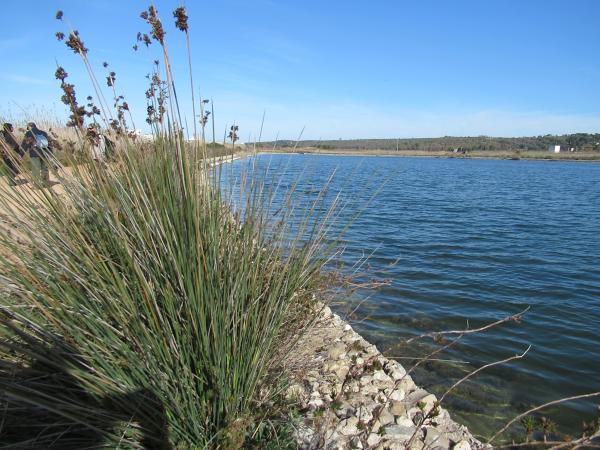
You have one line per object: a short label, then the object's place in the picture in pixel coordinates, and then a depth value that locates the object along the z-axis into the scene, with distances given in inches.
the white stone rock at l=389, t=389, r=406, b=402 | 129.7
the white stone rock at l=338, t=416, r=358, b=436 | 106.7
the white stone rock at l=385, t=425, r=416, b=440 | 110.1
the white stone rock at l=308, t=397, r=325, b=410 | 113.1
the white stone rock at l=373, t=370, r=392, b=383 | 137.3
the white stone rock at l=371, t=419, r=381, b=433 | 109.2
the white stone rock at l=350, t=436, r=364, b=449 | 99.1
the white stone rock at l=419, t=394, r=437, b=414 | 128.9
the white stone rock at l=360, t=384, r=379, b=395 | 126.6
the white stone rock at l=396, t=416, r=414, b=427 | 117.4
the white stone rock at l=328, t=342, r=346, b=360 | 146.0
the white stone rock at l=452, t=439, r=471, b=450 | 110.0
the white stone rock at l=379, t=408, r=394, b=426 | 116.1
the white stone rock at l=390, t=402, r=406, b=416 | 122.6
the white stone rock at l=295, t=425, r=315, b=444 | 95.9
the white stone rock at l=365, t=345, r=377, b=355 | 154.2
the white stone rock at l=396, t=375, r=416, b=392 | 136.1
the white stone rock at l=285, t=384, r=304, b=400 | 108.7
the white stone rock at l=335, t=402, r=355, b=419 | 112.2
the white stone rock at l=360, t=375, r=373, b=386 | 131.2
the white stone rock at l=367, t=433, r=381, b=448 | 104.4
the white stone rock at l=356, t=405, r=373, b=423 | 112.5
